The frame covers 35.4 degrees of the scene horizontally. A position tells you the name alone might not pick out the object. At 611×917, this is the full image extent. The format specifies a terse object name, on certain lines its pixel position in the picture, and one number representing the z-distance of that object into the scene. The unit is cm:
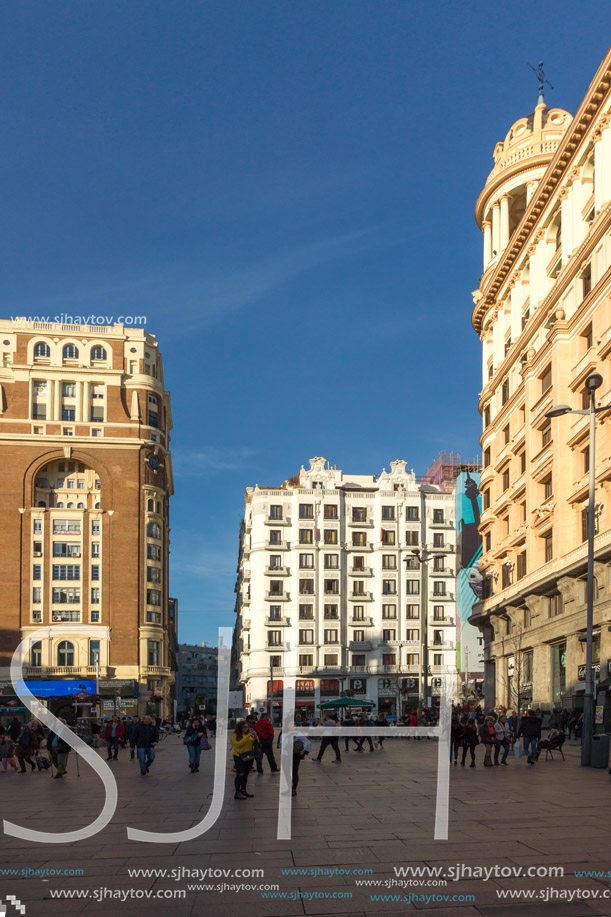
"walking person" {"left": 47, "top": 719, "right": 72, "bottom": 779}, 2363
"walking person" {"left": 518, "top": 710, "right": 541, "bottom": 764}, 2614
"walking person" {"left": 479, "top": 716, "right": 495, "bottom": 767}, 2577
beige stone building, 4084
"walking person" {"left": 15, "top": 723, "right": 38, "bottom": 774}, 2791
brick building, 8931
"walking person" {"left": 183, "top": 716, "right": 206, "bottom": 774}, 2328
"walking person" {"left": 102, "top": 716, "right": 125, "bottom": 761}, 3406
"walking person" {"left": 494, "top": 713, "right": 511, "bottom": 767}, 2630
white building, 9800
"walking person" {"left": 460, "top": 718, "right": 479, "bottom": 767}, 2541
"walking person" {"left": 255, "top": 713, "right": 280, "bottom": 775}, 2148
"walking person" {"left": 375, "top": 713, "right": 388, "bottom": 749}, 4294
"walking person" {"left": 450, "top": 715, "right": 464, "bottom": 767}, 2639
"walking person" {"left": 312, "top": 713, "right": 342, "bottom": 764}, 2881
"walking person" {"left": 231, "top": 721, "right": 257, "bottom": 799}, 1685
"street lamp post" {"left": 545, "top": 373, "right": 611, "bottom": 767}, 2500
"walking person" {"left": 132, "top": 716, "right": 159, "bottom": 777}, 2461
